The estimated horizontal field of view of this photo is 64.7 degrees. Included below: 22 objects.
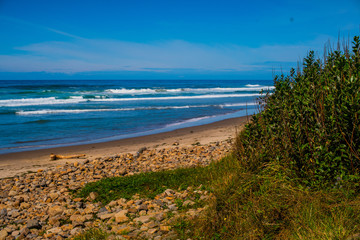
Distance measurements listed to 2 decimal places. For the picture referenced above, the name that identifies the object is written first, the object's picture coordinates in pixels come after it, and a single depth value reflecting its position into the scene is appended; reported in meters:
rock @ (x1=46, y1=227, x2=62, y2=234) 4.35
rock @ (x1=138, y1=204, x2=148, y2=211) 4.66
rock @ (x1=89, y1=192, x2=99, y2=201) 5.36
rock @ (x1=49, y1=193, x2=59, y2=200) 5.63
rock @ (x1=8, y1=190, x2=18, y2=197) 6.04
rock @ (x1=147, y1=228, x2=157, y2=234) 3.79
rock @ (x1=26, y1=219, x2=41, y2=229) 4.54
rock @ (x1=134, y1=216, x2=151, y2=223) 4.20
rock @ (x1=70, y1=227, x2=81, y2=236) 4.22
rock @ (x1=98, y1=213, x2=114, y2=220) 4.61
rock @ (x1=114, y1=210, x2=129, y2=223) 4.35
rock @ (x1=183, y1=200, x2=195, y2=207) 4.49
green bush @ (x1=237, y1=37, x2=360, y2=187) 3.58
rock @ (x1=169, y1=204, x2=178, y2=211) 4.46
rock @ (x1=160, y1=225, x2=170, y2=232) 3.81
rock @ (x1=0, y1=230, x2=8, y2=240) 4.34
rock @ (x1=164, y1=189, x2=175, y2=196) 5.07
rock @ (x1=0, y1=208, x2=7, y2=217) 5.13
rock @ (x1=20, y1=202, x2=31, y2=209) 5.46
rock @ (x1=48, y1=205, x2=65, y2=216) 5.00
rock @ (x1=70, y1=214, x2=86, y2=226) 4.48
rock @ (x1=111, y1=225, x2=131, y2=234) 3.92
